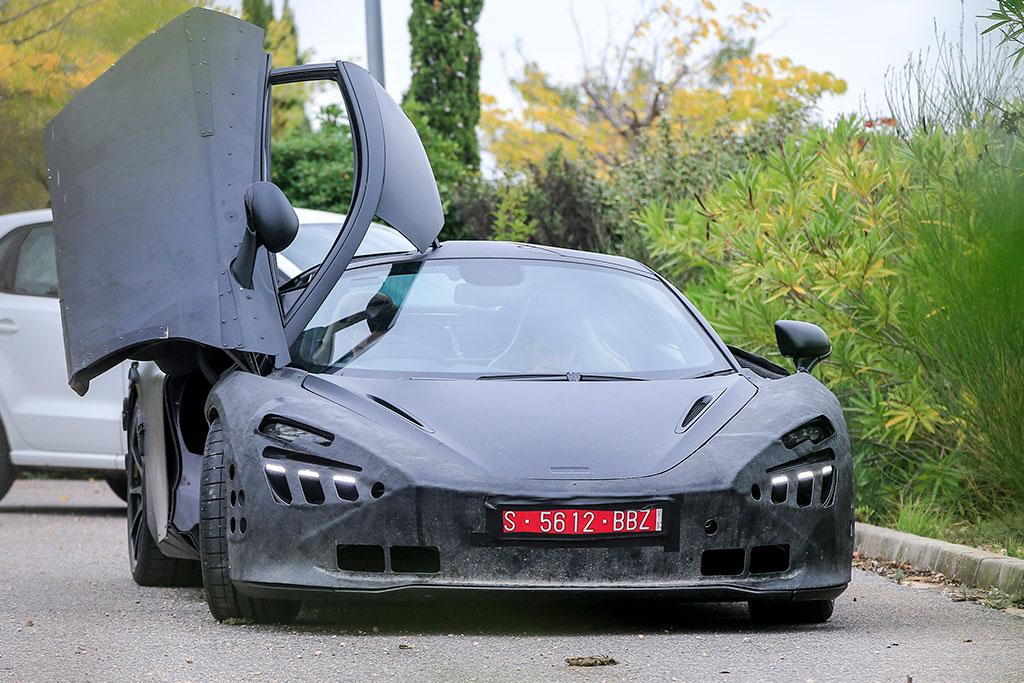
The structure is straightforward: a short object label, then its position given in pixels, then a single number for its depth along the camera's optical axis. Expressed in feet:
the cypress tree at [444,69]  140.30
